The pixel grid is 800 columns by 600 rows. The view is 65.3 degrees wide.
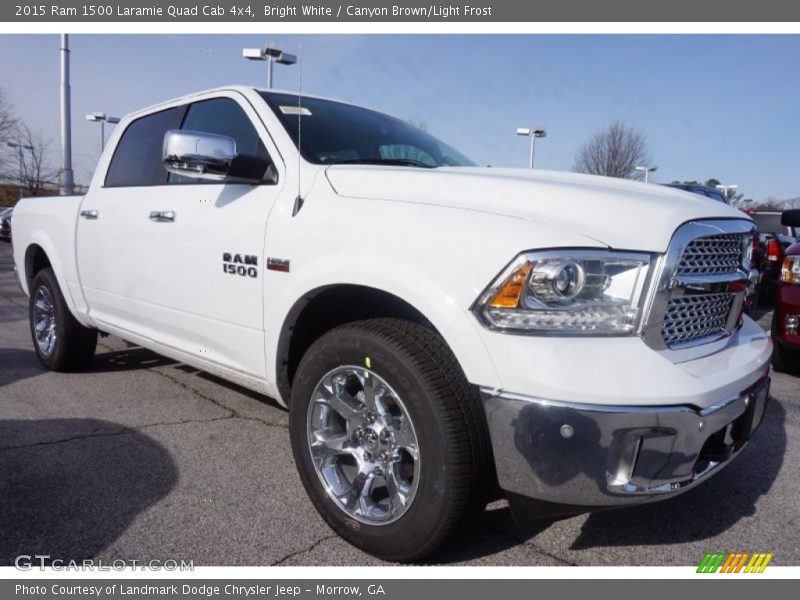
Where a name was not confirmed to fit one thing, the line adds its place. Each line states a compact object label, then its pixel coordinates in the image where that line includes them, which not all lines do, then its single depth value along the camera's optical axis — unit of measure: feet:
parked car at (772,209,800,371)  15.25
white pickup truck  6.25
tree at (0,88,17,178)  106.22
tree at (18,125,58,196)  114.01
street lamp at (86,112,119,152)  58.75
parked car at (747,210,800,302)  28.99
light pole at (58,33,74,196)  43.19
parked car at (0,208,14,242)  68.49
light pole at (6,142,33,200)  109.91
